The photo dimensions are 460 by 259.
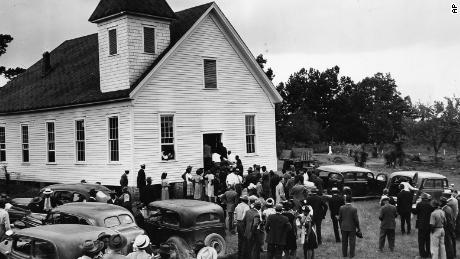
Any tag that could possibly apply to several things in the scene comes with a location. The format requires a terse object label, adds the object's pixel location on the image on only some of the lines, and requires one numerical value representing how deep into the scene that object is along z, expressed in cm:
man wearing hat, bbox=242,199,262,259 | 1458
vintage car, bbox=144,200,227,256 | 1450
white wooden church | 2420
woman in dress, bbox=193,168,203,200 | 2117
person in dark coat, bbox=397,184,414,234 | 1877
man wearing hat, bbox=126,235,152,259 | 922
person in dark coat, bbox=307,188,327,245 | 1681
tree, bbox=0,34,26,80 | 3747
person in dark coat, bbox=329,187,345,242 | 1756
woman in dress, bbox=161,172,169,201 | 2100
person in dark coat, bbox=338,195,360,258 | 1550
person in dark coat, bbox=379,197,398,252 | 1625
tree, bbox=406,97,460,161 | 4934
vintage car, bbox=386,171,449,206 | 2280
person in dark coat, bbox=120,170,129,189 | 2190
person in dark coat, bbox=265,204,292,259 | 1392
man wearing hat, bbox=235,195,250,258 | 1505
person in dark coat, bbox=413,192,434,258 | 1582
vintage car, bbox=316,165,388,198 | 2544
